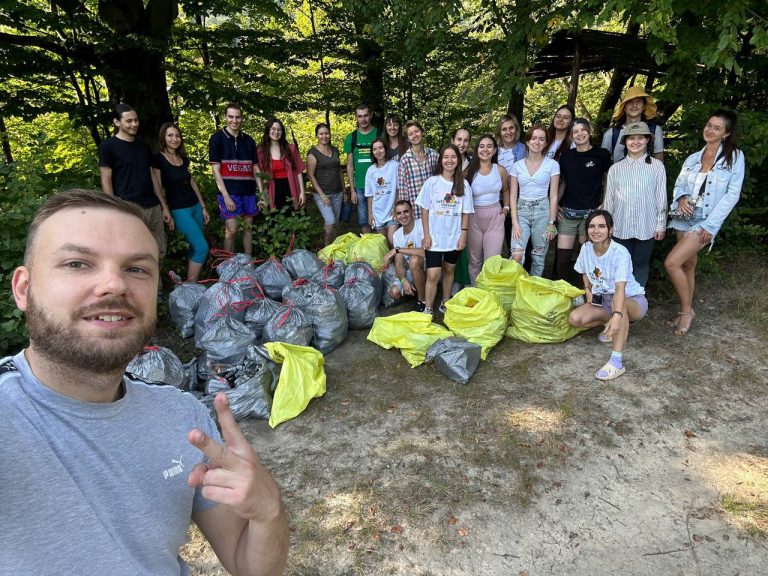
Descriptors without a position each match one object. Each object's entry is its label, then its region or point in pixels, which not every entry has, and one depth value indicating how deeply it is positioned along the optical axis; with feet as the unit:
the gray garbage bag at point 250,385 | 11.05
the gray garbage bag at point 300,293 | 14.07
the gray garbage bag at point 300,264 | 16.81
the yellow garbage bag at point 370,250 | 17.47
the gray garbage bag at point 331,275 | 15.70
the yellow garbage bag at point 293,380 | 11.14
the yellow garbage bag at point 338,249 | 18.34
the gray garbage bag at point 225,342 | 12.43
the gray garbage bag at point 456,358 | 12.36
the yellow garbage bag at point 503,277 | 14.69
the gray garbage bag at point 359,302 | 15.07
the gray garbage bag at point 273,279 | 15.98
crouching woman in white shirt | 12.21
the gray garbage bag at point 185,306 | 14.84
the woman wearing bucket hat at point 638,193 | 13.46
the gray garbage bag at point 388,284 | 16.53
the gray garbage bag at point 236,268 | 15.08
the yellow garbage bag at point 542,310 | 13.46
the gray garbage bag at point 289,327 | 13.07
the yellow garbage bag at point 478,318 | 13.58
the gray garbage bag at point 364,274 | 15.88
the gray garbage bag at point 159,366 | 10.99
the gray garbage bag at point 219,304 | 13.71
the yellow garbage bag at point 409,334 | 13.32
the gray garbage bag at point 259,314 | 13.75
